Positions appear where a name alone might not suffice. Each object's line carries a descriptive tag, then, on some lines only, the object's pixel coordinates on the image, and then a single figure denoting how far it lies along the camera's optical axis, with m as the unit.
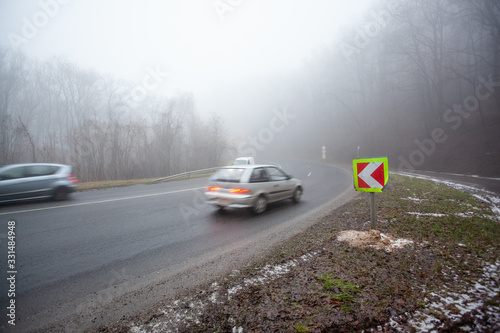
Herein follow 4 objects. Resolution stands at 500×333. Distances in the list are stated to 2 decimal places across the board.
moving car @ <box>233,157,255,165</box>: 18.48
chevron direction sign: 4.31
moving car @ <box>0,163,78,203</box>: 8.50
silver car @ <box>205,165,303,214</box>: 7.32
